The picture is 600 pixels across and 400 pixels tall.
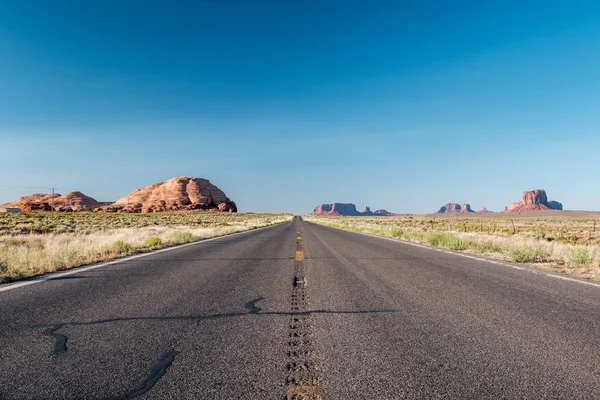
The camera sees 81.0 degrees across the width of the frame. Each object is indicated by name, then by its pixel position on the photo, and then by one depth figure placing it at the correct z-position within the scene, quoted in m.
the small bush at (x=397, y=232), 21.50
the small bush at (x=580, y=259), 8.43
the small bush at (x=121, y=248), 11.37
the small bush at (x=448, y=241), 13.46
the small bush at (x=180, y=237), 16.78
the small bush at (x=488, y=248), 11.87
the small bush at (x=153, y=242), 14.22
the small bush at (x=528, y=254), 9.52
